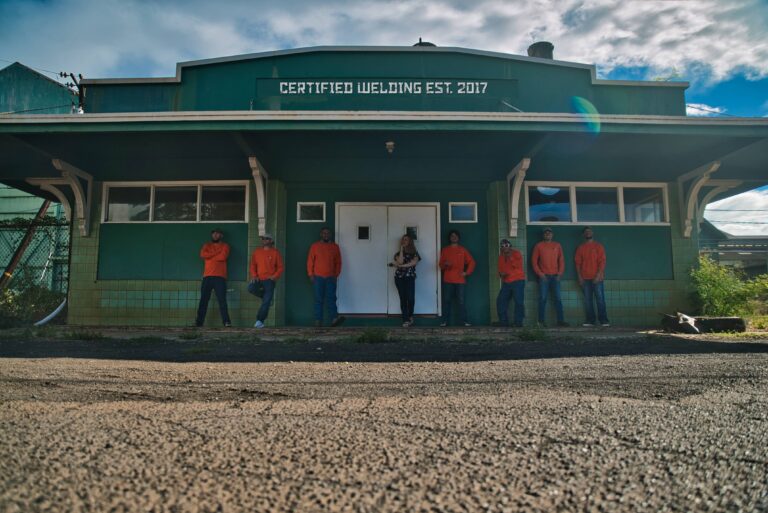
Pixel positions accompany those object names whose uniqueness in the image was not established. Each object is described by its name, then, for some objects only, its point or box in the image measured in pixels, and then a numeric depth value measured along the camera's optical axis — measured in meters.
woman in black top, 8.48
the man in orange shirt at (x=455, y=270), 8.52
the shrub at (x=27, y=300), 9.45
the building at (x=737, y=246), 22.49
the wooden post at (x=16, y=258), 10.64
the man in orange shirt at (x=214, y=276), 8.27
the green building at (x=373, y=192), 8.70
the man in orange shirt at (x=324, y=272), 8.34
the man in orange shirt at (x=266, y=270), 8.06
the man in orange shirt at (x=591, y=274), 8.61
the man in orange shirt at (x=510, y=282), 8.42
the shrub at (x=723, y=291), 8.55
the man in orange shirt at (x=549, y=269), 8.56
